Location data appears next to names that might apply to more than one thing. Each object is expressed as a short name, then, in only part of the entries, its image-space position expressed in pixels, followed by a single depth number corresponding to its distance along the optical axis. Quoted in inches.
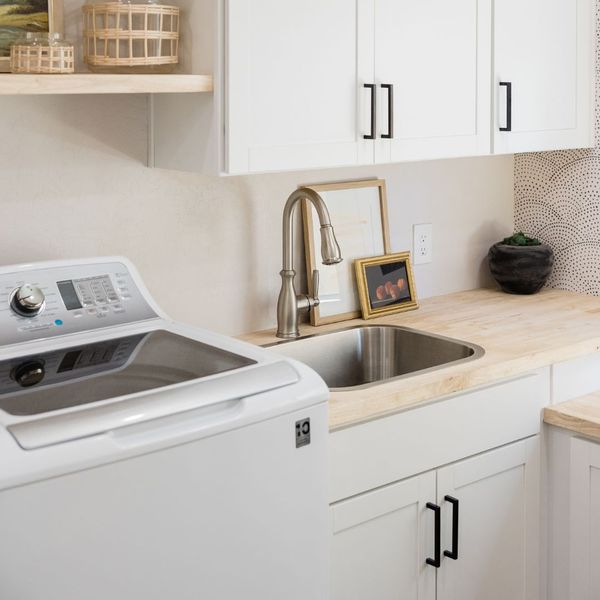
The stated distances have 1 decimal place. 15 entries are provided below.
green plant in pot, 113.2
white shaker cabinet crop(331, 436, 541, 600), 78.7
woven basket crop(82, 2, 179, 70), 74.5
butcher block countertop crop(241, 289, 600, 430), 77.9
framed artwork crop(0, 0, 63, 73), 73.4
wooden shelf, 66.1
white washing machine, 53.5
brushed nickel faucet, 92.9
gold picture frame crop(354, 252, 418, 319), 102.4
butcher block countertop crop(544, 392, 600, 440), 88.9
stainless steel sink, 94.3
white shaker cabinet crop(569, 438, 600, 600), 90.0
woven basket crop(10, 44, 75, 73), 68.3
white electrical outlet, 110.4
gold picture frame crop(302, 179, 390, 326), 99.2
